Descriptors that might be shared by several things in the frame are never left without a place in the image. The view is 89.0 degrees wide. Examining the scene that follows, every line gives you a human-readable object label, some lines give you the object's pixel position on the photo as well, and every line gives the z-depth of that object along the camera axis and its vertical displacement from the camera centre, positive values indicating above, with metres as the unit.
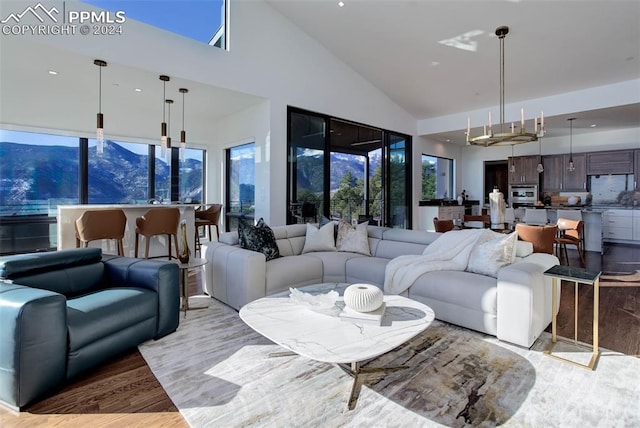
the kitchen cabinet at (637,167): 7.63 +1.08
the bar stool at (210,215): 6.16 -0.03
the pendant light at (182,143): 5.15 +1.19
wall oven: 8.98 +0.51
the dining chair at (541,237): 4.42 -0.33
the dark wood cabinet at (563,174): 8.35 +1.03
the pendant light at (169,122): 5.66 +1.85
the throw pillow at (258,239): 3.61 -0.29
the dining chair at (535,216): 6.86 -0.07
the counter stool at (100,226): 4.17 -0.16
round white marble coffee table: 1.66 -0.68
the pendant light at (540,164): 8.57 +1.31
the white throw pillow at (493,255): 2.95 -0.39
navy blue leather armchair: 1.79 -0.65
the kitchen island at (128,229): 4.39 -0.23
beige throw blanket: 3.20 -0.49
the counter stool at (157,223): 4.69 -0.15
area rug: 1.74 -1.08
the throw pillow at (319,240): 4.25 -0.35
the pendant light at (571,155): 8.11 +1.50
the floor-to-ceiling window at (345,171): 5.89 +0.89
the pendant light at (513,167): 9.19 +1.30
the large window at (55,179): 5.21 +0.62
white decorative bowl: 2.02 -0.54
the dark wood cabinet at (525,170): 8.89 +1.19
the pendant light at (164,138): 4.86 +1.13
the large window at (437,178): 8.97 +1.03
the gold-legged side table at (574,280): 2.29 -0.63
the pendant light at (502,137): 4.20 +1.01
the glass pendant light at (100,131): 4.05 +1.04
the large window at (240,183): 6.20 +0.61
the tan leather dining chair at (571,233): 5.47 -0.34
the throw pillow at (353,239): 4.23 -0.34
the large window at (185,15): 3.93 +2.63
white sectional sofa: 2.54 -0.63
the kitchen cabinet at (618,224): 7.60 -0.28
